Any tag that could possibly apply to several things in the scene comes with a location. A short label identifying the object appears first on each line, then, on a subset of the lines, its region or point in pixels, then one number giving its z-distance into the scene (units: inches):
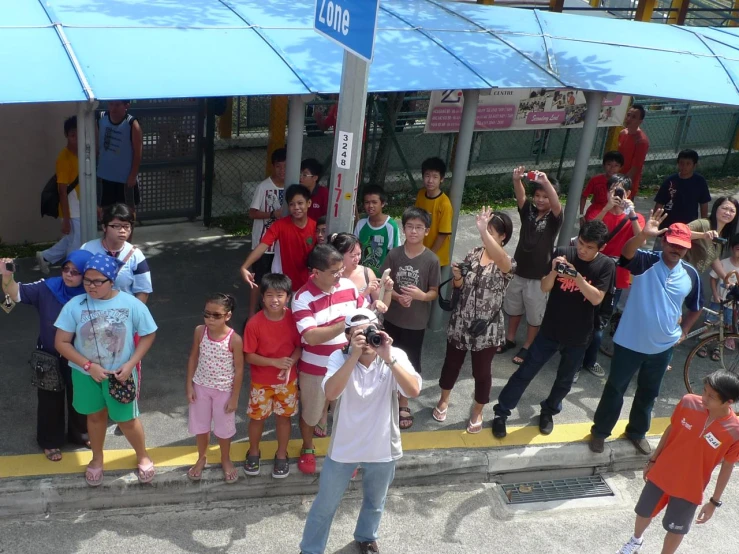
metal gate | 350.9
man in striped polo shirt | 199.8
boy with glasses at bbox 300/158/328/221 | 271.6
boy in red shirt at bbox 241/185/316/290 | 241.9
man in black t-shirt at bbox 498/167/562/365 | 258.1
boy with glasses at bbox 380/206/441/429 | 227.0
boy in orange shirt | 185.8
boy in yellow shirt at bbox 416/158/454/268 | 264.2
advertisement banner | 361.1
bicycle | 282.7
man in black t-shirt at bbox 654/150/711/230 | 331.3
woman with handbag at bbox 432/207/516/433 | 226.1
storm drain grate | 231.9
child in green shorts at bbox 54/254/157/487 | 189.3
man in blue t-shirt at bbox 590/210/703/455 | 225.3
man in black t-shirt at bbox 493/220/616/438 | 222.8
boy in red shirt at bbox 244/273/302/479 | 201.2
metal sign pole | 202.1
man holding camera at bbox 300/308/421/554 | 170.4
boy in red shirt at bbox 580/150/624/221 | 310.0
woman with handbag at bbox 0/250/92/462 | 196.2
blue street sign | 183.6
